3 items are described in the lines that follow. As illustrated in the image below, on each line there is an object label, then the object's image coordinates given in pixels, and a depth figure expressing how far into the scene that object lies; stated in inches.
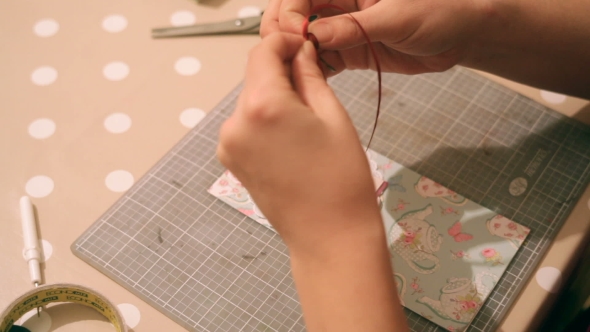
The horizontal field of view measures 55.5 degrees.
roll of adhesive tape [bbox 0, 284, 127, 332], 24.0
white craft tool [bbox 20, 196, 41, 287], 27.3
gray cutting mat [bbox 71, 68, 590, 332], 27.1
